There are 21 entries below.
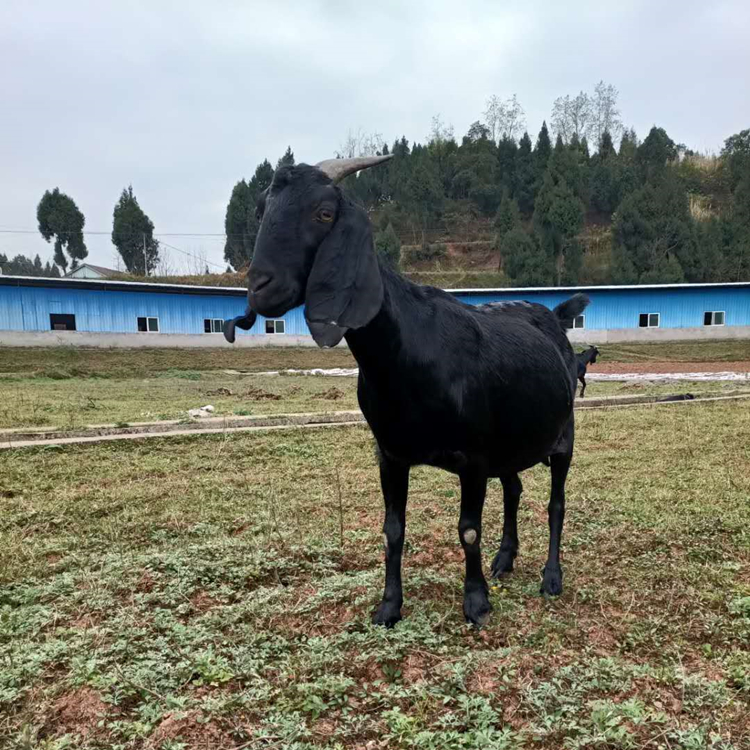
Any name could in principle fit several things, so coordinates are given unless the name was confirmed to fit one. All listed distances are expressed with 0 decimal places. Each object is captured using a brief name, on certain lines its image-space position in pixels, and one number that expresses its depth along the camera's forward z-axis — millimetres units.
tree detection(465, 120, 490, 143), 77875
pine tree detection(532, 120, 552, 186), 64719
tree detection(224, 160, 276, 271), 59625
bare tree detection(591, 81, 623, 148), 77188
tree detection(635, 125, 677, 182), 62344
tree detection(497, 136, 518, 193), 68312
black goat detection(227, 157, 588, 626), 2584
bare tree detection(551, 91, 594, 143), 78438
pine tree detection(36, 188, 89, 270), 56719
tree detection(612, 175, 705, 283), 45188
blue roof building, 28422
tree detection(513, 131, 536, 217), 65688
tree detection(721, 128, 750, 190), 59238
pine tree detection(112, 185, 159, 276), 58375
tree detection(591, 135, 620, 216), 62500
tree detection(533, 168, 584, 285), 47219
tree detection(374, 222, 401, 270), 49469
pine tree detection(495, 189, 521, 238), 57906
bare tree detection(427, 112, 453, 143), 80788
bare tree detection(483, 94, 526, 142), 79688
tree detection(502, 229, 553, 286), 44938
